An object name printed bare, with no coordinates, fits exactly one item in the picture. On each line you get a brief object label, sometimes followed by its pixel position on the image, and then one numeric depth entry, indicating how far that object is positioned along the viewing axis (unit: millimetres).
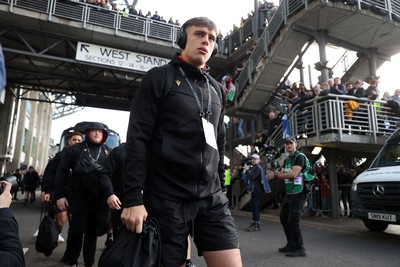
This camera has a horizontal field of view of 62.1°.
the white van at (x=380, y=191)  6234
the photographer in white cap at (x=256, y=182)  8260
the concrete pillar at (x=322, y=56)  12571
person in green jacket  5285
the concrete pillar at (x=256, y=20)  16900
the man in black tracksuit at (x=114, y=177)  4047
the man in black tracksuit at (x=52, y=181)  5020
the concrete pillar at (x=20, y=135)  31484
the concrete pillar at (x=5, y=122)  22797
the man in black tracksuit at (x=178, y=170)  1856
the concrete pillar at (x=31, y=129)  36412
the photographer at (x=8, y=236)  1626
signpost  14555
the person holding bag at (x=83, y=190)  4141
